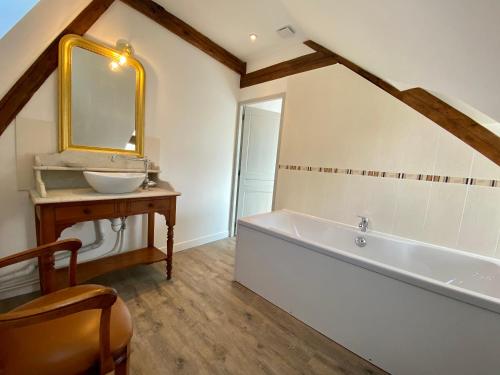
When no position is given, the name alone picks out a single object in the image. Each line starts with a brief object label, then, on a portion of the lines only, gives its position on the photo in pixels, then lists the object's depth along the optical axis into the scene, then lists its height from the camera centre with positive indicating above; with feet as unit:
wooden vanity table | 4.25 -1.43
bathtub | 3.37 -2.38
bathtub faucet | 6.31 -1.52
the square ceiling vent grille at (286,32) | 6.90 +4.34
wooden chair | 2.14 -2.19
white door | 9.93 +0.15
